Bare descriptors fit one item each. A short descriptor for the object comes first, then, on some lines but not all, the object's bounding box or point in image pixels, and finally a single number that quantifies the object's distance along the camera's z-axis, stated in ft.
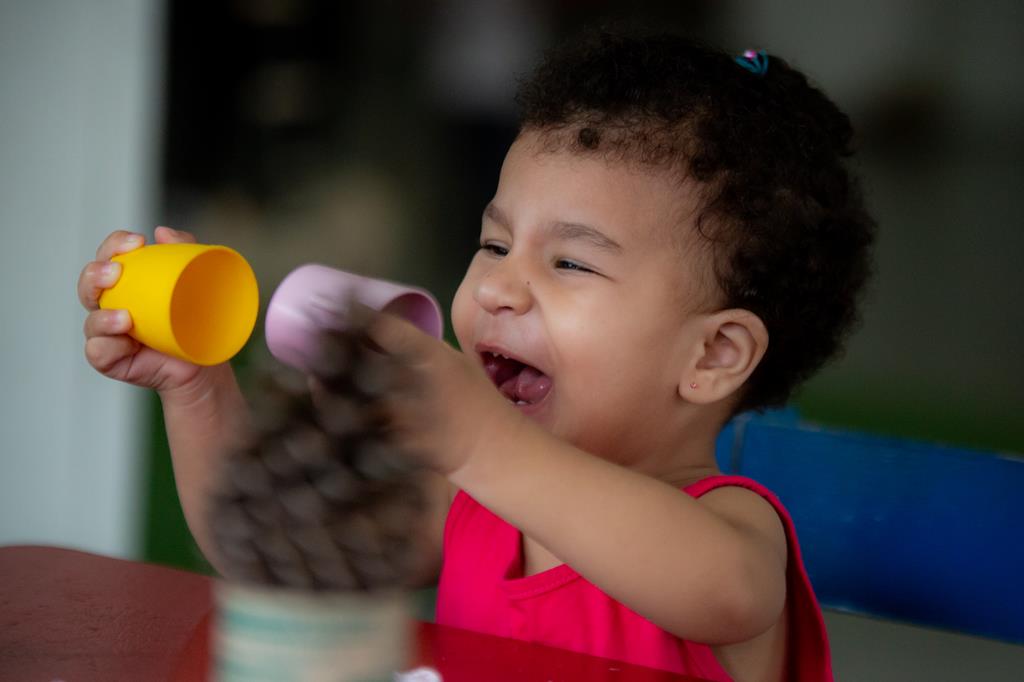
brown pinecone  3.66
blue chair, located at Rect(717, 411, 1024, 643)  4.94
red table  4.42
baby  4.94
